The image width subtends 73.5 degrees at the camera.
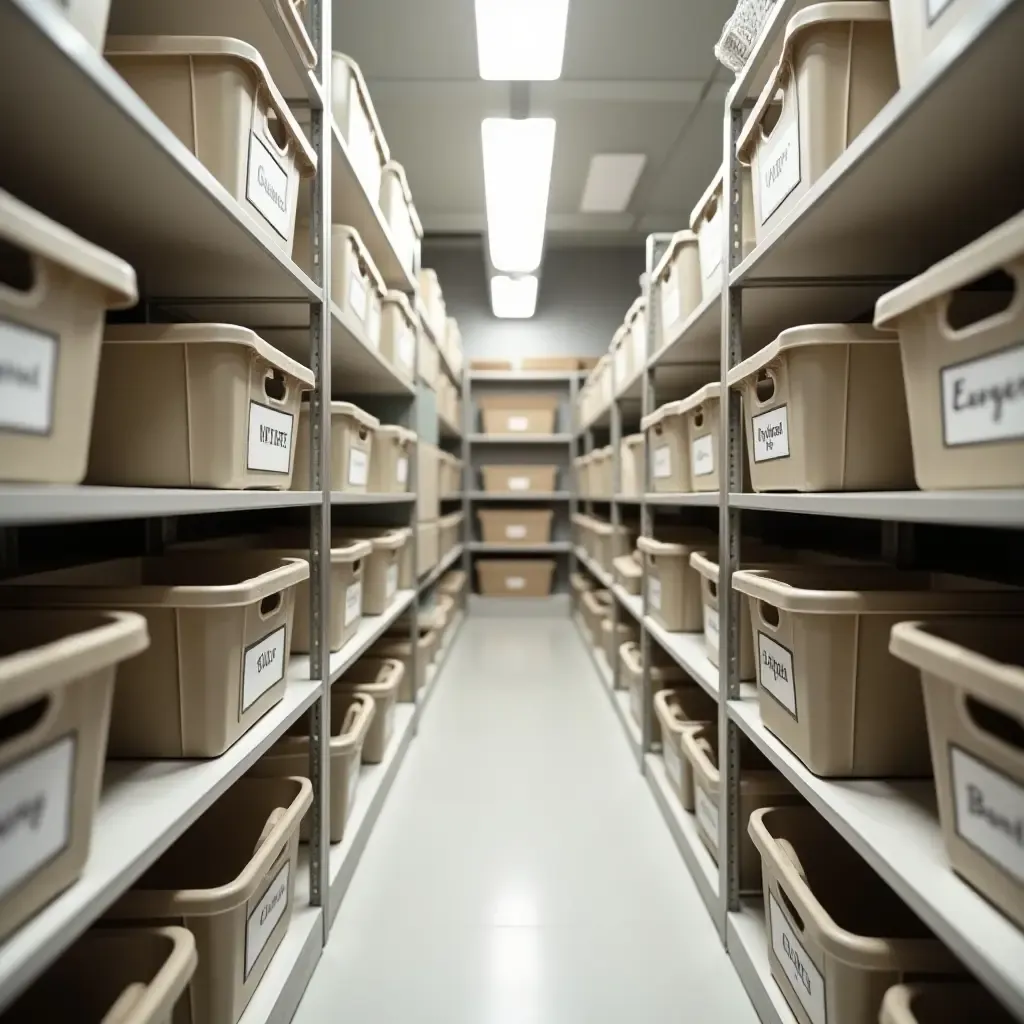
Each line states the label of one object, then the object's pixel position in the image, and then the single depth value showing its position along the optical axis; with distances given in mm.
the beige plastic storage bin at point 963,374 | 637
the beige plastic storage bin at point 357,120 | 1667
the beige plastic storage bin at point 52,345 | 577
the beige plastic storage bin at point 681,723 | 1817
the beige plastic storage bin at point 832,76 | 968
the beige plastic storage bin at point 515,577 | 5203
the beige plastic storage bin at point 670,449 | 1957
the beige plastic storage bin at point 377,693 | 2031
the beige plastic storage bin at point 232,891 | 920
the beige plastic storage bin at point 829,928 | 827
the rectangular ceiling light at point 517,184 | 2594
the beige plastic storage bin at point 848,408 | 1046
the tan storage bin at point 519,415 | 5215
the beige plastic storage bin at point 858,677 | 965
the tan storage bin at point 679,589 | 2057
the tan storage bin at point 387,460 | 2297
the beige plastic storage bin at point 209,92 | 969
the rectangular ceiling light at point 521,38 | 2002
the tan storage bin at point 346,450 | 1548
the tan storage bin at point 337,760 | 1519
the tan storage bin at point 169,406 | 998
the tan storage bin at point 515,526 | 5160
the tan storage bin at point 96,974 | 874
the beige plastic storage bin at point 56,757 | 567
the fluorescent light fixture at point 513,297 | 4488
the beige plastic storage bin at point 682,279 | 1883
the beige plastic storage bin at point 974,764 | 612
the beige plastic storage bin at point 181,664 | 958
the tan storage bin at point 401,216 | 2213
